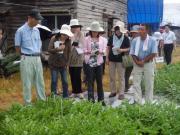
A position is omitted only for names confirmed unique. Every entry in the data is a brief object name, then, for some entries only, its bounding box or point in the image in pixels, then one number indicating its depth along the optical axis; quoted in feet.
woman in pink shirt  30.58
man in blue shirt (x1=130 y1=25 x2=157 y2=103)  29.35
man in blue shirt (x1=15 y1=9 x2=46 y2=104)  26.58
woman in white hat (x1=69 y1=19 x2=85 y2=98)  33.01
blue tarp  92.68
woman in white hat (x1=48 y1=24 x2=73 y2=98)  31.29
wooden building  56.29
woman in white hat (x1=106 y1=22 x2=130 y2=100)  33.96
